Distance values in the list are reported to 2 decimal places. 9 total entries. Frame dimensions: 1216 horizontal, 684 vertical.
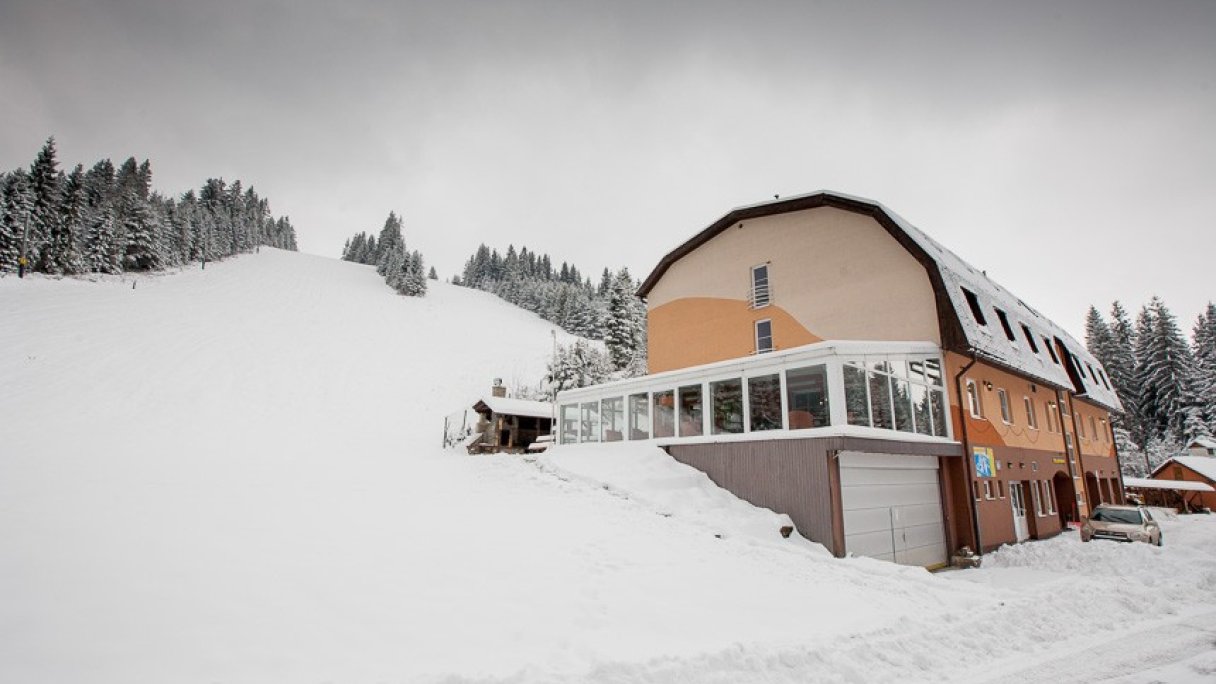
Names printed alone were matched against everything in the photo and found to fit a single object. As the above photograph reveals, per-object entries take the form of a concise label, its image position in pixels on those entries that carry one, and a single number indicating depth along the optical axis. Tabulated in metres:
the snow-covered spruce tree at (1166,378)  43.47
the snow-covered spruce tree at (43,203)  42.28
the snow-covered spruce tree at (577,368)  38.22
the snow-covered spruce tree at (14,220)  39.34
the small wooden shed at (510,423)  27.09
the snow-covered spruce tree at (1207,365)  41.50
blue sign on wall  15.41
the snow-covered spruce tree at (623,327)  47.66
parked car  16.64
